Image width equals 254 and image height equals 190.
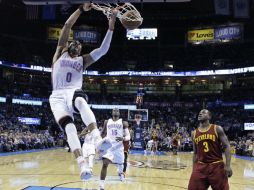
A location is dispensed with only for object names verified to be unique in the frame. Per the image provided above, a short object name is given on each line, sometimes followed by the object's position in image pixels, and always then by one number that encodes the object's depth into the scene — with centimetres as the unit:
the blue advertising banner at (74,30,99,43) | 4422
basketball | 547
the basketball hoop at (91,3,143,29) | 547
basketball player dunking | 484
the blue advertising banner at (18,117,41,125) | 3703
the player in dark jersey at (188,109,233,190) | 596
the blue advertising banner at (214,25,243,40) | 4038
